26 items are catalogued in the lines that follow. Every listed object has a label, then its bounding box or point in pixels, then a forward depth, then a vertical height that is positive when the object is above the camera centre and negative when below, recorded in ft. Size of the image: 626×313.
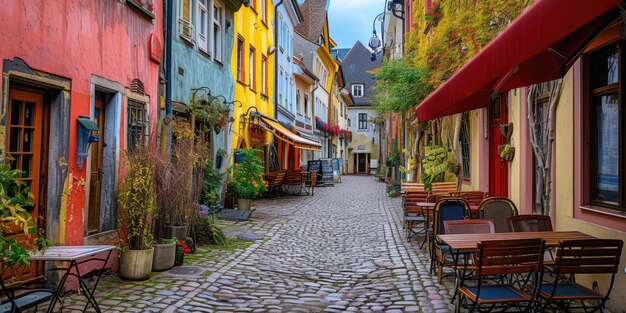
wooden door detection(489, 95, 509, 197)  31.22 +1.08
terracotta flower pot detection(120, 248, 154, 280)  20.83 -3.73
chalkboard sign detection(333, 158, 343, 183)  109.34 +0.23
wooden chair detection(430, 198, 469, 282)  22.86 -1.81
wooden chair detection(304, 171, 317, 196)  71.29 -1.37
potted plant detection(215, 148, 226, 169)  43.91 +0.96
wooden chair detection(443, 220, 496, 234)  19.58 -1.96
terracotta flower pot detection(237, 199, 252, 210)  44.93 -2.85
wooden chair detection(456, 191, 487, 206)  32.17 -1.41
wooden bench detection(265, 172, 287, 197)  60.45 -1.30
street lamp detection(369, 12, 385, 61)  83.47 +19.99
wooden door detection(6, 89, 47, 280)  17.04 +0.74
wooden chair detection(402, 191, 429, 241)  32.99 -2.32
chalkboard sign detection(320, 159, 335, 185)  91.26 -0.33
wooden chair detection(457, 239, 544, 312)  14.11 -2.41
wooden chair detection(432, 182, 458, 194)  39.19 -1.14
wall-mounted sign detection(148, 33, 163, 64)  26.32 +5.92
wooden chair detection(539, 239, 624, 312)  13.91 -2.27
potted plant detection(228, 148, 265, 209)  43.29 -0.88
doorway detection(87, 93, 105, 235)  21.86 -0.27
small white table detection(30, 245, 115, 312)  13.93 -2.33
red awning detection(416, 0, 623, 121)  10.61 +3.12
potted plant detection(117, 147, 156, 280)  20.90 -1.86
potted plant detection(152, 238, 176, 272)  22.63 -3.70
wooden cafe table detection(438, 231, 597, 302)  15.97 -2.12
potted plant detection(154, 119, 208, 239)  24.21 -1.08
